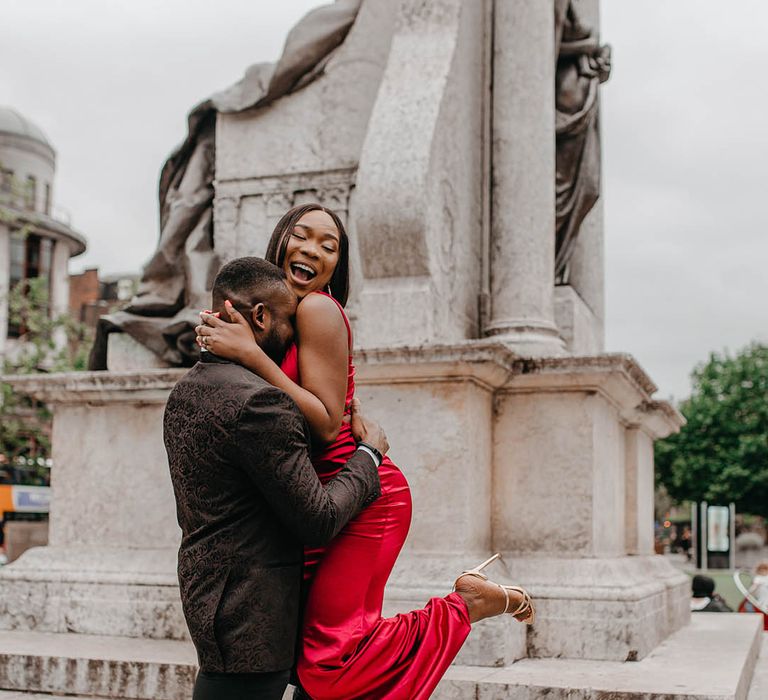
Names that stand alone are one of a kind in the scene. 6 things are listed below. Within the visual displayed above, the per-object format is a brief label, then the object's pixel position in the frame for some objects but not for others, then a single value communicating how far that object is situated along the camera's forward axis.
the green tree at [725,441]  43.53
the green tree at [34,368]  25.81
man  2.88
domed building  42.69
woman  3.08
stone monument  5.32
